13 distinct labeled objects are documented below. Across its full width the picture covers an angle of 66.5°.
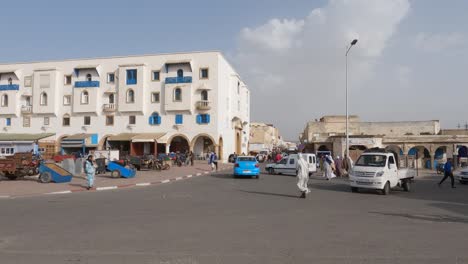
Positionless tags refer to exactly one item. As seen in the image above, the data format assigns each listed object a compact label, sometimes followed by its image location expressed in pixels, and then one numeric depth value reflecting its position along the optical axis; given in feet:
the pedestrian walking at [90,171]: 53.78
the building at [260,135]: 242.06
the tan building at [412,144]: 132.57
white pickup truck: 50.65
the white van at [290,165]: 89.31
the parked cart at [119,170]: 71.36
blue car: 77.36
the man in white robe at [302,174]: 45.24
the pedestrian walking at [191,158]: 120.81
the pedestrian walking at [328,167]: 75.61
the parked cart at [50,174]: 60.70
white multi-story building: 146.30
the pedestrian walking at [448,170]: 62.80
